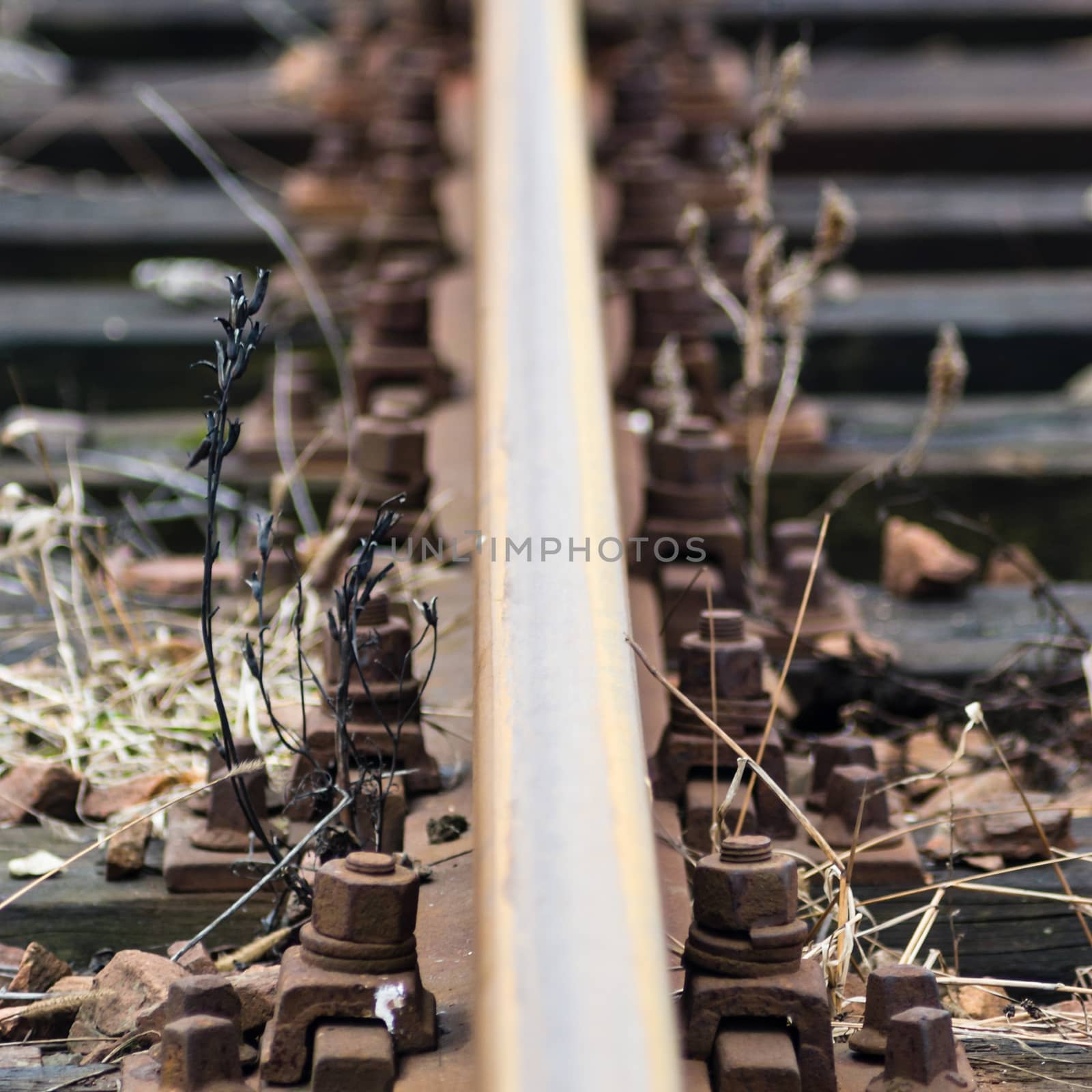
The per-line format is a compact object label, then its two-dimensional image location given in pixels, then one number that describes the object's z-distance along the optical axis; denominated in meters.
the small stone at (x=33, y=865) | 3.63
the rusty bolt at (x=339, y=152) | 6.21
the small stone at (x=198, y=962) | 3.54
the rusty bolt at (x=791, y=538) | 4.04
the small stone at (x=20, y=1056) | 3.46
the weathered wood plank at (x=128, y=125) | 7.03
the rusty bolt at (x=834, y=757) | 3.68
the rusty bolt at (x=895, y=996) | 3.43
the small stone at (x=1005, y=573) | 4.60
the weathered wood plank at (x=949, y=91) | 6.81
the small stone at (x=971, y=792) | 3.75
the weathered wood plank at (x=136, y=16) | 8.14
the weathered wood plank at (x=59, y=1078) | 3.42
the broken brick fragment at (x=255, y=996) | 3.47
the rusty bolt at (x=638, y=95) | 5.63
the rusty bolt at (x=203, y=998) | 3.42
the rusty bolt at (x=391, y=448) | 3.89
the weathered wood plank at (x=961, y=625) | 3.99
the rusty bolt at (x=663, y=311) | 4.45
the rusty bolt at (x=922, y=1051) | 3.40
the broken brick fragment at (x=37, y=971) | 3.54
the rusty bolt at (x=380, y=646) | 3.62
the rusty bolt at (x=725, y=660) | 3.65
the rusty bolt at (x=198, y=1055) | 3.39
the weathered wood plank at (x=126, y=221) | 6.23
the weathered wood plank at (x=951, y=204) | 6.29
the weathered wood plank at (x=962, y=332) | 5.54
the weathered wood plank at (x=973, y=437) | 4.66
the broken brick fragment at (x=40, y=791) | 3.70
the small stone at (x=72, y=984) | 3.54
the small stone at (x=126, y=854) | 3.62
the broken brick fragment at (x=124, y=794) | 3.71
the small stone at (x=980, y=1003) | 3.57
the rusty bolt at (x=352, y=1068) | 3.39
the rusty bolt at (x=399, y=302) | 4.15
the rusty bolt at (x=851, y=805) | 3.65
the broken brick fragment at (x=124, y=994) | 3.49
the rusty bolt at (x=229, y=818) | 3.62
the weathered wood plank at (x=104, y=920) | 3.60
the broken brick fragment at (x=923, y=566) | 4.20
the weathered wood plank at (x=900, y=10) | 7.70
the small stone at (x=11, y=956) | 3.57
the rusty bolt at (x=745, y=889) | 3.42
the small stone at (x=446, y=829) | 3.60
